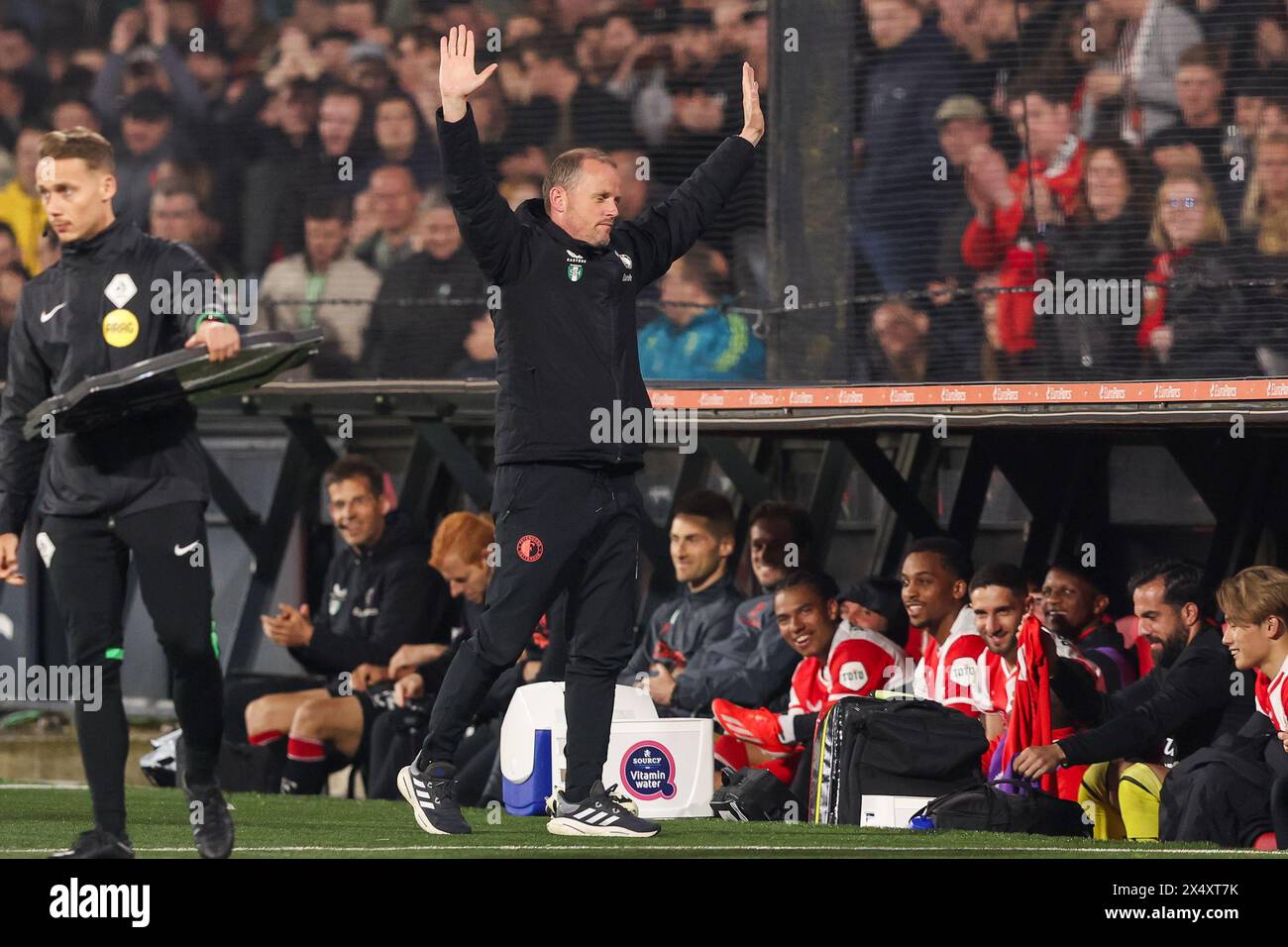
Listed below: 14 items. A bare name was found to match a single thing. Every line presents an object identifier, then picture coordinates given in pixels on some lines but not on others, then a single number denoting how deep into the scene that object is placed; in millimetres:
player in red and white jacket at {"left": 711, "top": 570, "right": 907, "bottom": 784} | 18312
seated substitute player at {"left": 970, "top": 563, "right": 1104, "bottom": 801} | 17062
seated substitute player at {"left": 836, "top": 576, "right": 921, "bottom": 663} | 18906
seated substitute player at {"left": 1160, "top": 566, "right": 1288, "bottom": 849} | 14734
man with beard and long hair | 15867
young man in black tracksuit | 11711
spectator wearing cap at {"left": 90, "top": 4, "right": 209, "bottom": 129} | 24281
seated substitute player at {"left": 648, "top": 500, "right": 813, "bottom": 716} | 18984
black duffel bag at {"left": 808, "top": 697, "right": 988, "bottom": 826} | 16344
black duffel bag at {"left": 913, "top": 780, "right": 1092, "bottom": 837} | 15398
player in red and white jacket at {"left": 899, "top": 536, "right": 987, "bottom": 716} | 17766
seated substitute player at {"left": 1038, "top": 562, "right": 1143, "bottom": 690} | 18450
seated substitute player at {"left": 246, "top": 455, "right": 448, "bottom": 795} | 21125
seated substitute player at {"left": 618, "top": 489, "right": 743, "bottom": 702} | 19891
